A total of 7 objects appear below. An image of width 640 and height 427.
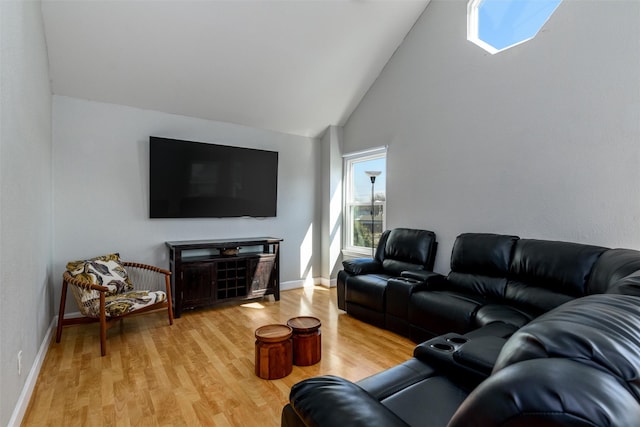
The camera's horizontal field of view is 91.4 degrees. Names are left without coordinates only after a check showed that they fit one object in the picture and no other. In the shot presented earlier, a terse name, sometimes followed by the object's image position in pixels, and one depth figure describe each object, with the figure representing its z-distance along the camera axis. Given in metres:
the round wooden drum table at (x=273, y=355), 2.29
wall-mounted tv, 3.77
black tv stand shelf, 3.62
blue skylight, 2.83
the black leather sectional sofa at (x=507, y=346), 0.53
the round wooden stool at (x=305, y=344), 2.49
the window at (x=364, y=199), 4.57
